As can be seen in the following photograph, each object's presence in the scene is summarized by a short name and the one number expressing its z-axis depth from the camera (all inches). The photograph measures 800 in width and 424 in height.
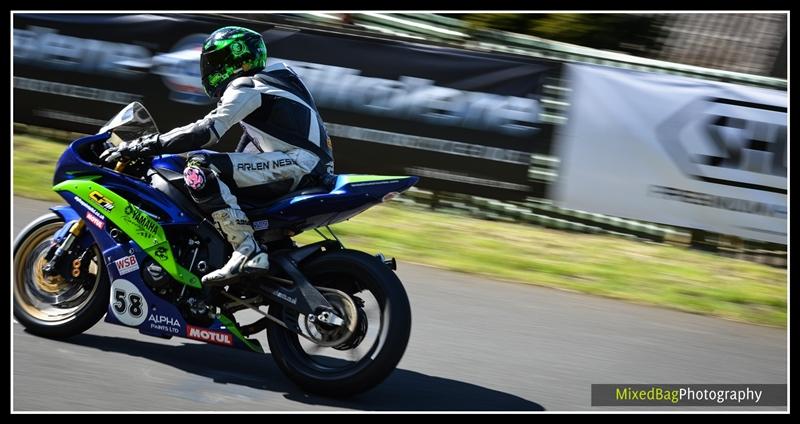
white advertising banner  750.5
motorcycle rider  415.8
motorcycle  406.9
